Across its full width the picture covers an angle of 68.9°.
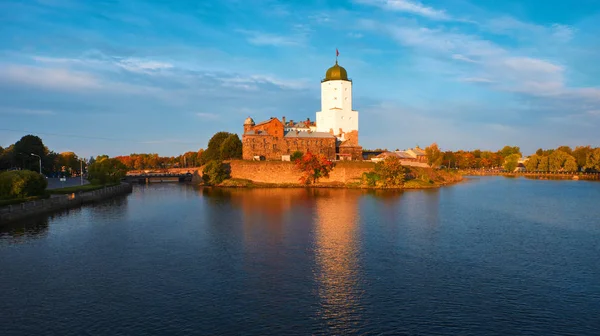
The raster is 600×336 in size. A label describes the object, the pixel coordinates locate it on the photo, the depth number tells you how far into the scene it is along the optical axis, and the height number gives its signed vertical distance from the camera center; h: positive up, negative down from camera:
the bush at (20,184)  42.75 -0.75
